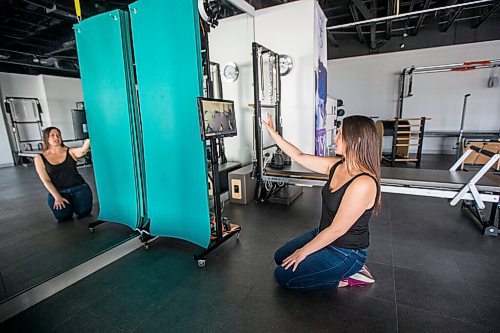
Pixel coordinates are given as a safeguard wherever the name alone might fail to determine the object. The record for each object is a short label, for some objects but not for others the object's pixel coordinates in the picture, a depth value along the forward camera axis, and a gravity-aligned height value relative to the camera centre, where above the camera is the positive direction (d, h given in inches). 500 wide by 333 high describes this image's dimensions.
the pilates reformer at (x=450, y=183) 96.2 -27.1
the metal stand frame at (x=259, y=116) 129.5 +2.2
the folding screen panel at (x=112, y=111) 91.0 +5.1
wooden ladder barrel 240.4 -19.5
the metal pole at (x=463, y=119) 260.3 -5.5
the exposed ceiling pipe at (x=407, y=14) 166.2 +67.5
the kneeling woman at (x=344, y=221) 59.2 -24.5
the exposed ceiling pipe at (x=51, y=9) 76.7 +36.3
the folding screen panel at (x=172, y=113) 80.3 +3.6
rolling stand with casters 78.5 -3.5
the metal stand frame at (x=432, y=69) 261.8 +48.3
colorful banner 166.1 +27.5
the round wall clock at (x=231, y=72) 178.5 +34.0
